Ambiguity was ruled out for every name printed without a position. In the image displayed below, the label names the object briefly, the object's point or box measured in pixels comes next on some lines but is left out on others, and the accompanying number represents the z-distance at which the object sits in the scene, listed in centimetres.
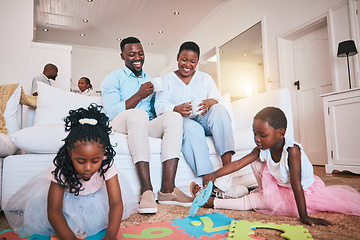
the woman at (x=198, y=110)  151
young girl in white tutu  84
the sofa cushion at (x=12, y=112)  170
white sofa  129
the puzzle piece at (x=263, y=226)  81
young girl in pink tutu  108
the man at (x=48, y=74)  321
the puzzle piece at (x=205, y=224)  90
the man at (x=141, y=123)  133
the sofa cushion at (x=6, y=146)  126
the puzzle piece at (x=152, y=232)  86
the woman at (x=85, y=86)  473
